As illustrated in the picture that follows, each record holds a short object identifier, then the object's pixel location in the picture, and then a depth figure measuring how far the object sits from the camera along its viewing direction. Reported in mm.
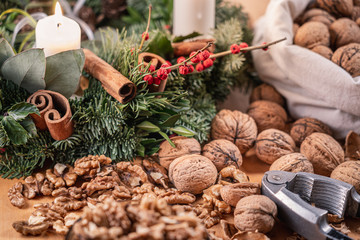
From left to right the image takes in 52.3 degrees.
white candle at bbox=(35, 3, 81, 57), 807
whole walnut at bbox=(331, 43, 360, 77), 911
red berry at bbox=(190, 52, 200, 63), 766
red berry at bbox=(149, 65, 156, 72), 797
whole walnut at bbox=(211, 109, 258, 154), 901
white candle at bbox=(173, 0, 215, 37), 1090
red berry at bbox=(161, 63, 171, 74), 789
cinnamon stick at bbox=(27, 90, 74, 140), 725
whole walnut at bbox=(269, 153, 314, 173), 771
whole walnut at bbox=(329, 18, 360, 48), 983
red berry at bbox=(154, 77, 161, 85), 792
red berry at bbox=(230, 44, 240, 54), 829
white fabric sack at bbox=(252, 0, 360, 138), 914
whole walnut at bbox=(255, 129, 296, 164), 863
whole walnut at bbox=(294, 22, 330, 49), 984
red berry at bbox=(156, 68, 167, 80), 762
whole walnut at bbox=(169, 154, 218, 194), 740
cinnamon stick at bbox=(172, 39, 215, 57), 934
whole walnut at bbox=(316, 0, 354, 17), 1044
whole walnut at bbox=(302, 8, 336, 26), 1036
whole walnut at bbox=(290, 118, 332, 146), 939
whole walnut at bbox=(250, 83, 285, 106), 1082
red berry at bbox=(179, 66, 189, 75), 774
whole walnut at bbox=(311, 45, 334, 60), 959
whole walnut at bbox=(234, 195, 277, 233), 628
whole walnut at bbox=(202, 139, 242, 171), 824
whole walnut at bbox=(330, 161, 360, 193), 718
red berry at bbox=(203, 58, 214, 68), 802
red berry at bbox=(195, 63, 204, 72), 802
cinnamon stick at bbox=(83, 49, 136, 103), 760
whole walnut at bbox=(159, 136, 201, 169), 817
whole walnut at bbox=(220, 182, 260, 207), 701
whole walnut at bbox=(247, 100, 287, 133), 988
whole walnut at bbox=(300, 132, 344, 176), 819
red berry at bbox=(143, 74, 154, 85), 772
